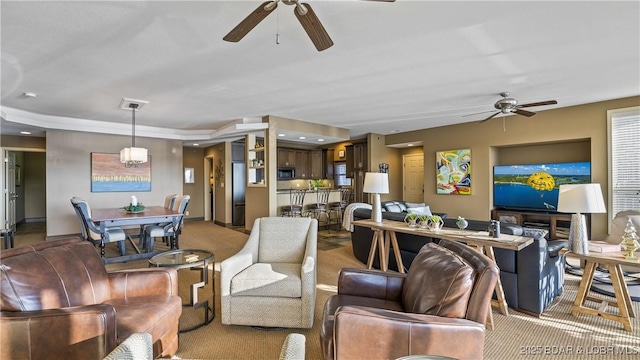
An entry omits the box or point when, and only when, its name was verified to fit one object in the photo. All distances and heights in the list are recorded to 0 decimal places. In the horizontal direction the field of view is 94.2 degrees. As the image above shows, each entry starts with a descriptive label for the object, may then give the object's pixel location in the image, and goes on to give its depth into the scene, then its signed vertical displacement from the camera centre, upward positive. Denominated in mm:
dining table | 4285 -565
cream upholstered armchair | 2332 -914
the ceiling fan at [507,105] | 4391 +1083
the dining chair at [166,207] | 5346 -497
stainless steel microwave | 9113 +206
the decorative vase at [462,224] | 3193 -492
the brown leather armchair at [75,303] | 1419 -690
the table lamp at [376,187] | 3822 -105
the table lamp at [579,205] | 2521 -243
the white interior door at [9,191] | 6703 -206
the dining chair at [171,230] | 4863 -811
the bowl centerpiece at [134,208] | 4963 -468
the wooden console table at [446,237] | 2646 -586
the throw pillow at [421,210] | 5204 -559
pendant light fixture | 4984 +453
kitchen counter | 6584 -430
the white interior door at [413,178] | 8406 +19
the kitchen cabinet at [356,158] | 8445 +631
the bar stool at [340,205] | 7370 -652
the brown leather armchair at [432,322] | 1365 -678
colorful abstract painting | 6715 +151
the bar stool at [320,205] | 7020 -613
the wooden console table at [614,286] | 2432 -966
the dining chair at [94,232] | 4156 -749
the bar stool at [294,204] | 6539 -554
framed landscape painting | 6523 +137
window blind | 4582 +264
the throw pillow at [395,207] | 5254 -502
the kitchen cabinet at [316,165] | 9719 +481
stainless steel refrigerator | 7852 -374
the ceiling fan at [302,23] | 1761 +1001
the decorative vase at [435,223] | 3287 -505
